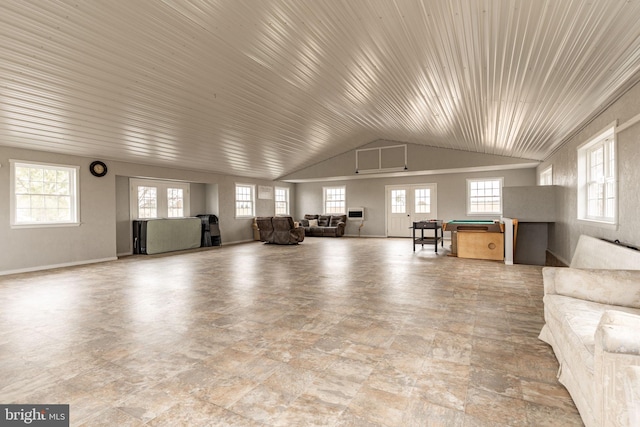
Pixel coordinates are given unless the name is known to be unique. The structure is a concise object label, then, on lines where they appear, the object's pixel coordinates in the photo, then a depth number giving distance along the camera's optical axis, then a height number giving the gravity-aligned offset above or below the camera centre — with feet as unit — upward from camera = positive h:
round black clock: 22.31 +2.98
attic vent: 33.30 +5.33
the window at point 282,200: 41.37 +1.05
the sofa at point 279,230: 31.01 -2.21
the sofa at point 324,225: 39.25 -2.19
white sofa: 3.92 -2.18
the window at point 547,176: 23.29 +2.45
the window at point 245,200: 35.78 +1.00
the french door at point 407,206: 35.70 +0.19
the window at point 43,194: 19.03 +1.02
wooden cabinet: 21.06 -2.60
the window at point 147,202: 27.50 +0.66
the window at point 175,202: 30.01 +0.69
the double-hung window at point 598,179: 12.64 +1.23
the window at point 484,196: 32.48 +1.15
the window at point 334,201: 40.98 +0.95
